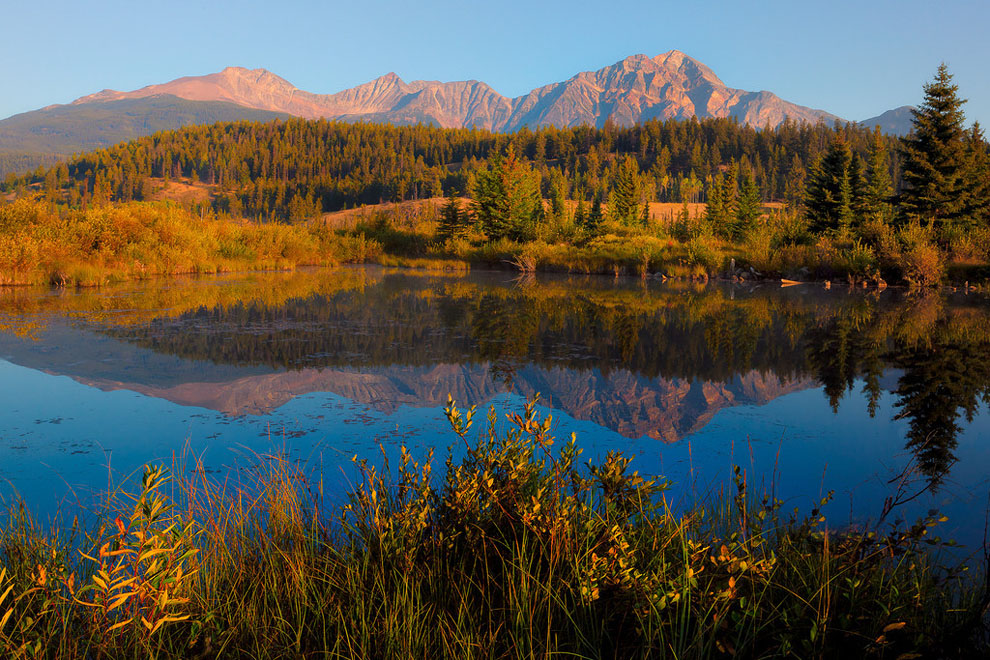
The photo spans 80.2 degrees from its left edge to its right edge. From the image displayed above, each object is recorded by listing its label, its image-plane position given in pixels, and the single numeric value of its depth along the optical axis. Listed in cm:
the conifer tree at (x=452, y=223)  3694
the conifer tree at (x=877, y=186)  3225
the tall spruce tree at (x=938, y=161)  2542
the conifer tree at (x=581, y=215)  4062
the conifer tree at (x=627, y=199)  4678
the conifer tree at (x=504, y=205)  3612
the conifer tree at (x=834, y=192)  2981
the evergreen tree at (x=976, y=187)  2548
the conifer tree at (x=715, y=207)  4228
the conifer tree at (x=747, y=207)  3712
